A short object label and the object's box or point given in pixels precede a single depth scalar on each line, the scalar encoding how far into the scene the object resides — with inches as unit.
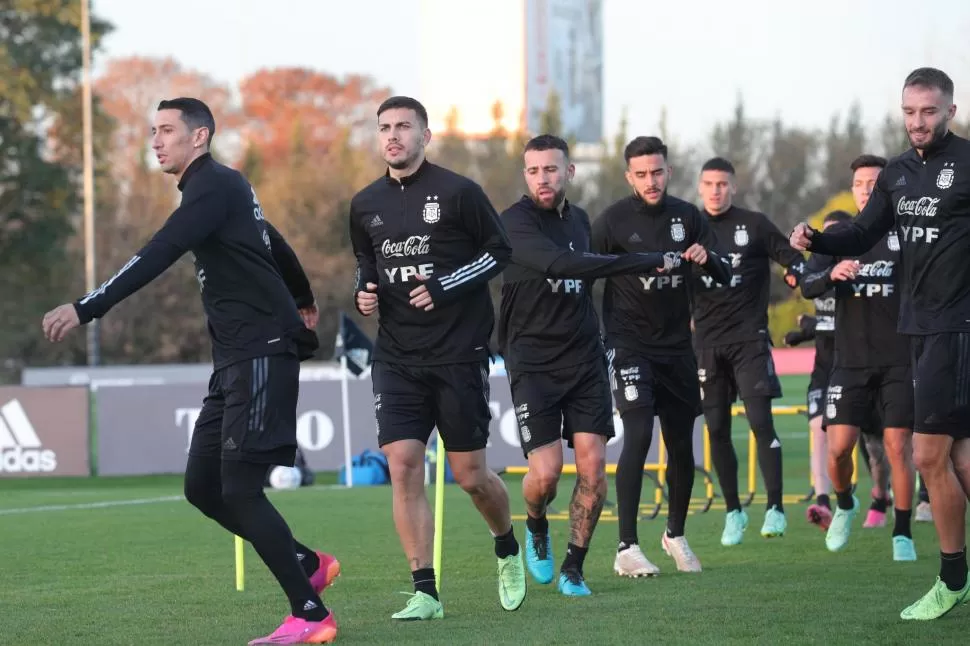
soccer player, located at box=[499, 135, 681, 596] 711.1
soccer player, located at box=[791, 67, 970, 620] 597.3
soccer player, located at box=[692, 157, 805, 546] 965.2
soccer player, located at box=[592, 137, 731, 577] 774.5
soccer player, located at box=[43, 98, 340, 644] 546.6
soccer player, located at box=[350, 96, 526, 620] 616.7
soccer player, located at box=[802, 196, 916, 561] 847.1
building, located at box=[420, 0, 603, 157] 6407.5
